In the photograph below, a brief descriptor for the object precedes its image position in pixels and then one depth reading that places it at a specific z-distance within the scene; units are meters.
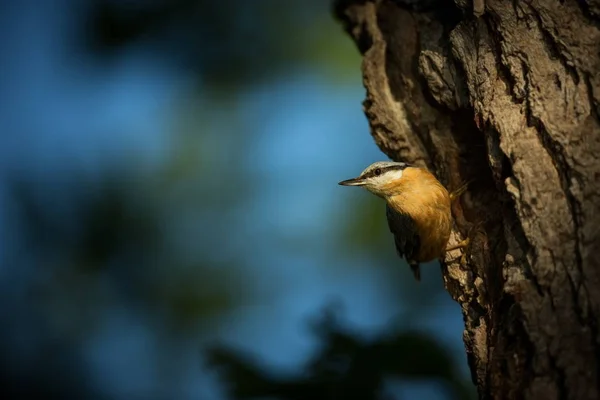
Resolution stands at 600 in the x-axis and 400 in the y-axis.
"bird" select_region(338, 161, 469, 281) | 9.57
